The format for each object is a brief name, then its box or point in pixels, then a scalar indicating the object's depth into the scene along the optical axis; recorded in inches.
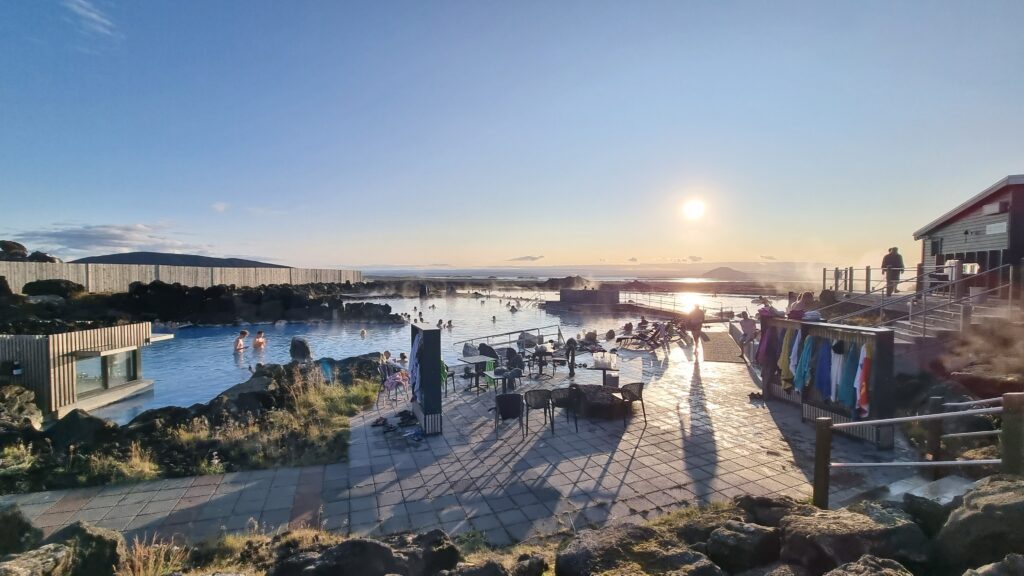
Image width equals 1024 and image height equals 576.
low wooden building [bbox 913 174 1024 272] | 462.3
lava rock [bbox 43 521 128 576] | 136.7
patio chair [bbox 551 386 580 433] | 333.4
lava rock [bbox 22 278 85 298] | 1227.7
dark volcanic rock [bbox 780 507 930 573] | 117.9
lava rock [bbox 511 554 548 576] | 132.0
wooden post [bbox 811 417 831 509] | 168.6
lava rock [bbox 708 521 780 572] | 128.6
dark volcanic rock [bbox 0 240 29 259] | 1460.4
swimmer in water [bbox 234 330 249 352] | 886.6
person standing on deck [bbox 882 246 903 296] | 593.3
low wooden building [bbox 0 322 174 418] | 425.7
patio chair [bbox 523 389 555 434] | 300.5
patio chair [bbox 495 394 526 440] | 295.4
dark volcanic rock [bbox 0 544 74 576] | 120.6
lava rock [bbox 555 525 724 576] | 122.9
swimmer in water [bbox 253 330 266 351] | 914.7
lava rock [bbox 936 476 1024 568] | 110.9
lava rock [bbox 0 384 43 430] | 355.9
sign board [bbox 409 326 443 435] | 296.0
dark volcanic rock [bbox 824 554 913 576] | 99.7
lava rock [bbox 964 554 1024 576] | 91.4
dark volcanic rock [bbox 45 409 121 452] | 287.9
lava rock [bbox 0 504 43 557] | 151.6
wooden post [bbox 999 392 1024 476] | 149.1
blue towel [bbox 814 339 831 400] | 291.0
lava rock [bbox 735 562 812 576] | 114.1
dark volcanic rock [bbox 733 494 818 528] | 152.2
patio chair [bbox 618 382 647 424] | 318.3
